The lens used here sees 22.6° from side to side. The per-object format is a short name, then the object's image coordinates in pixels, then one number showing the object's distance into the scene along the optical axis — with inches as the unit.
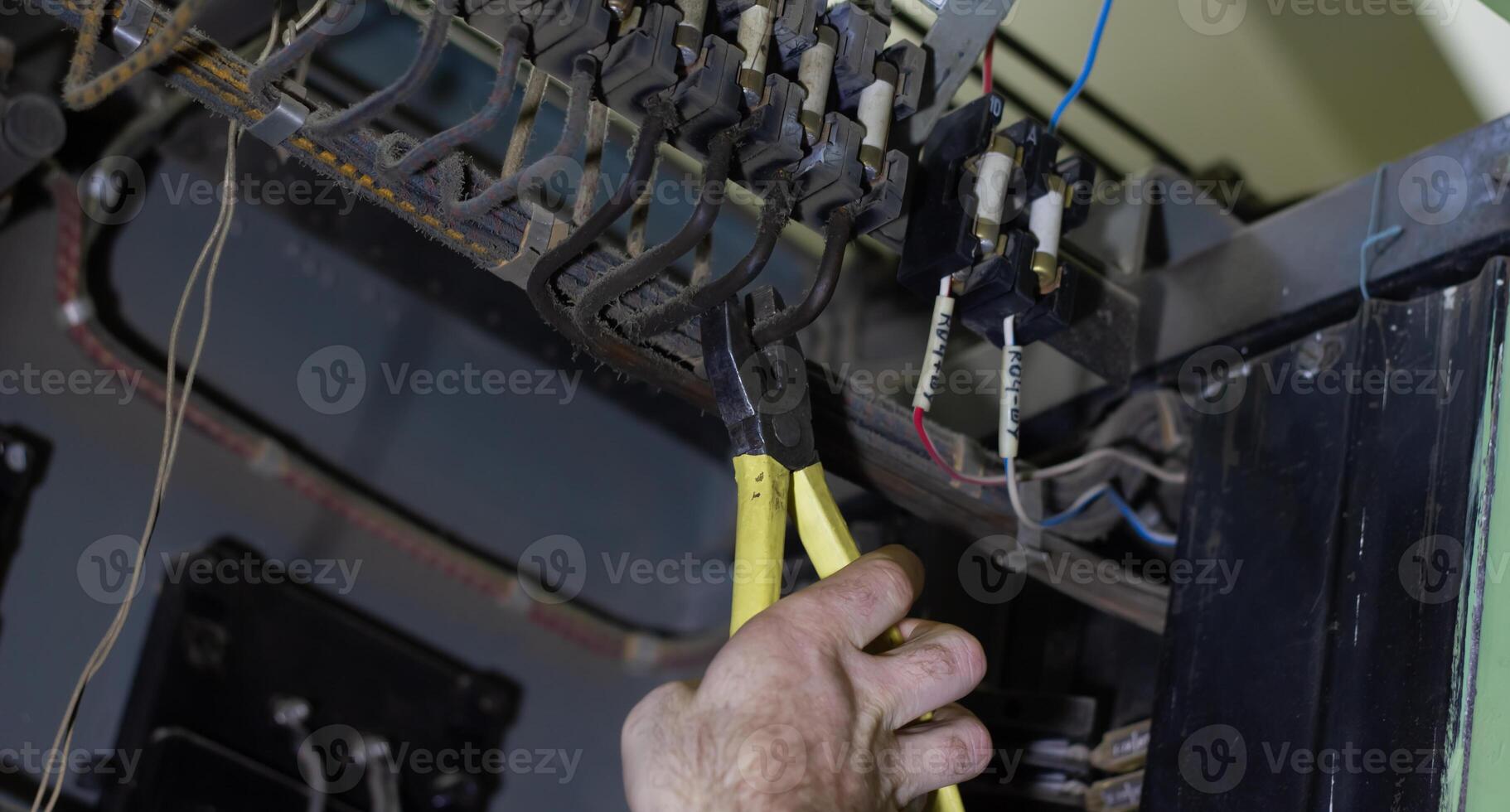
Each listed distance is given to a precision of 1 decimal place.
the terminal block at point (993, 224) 35.3
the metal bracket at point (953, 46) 35.2
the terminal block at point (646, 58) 33.0
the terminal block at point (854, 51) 34.4
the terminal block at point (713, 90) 33.3
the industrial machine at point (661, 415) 33.6
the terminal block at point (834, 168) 33.9
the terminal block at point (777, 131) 33.6
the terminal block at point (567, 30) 32.7
